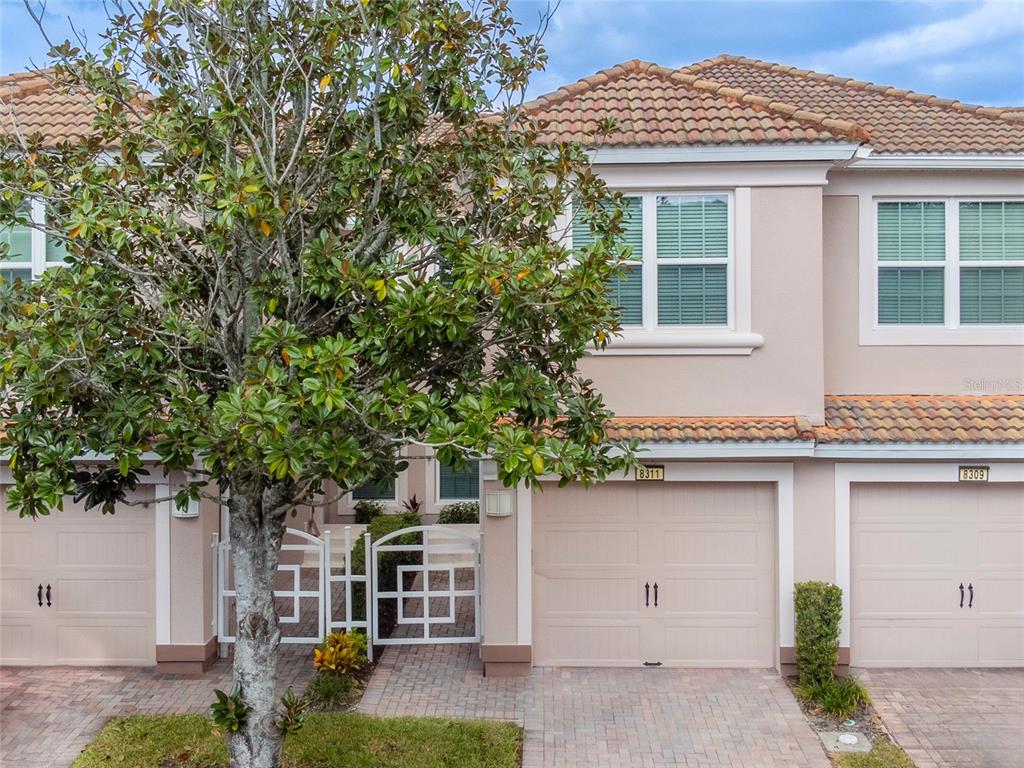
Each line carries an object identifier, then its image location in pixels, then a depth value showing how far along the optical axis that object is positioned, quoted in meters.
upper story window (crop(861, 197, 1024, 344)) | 10.87
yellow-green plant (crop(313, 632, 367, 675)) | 9.60
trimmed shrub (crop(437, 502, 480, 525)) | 17.00
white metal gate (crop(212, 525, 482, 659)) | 10.54
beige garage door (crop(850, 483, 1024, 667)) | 10.26
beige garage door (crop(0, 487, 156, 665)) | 10.52
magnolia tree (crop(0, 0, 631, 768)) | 5.92
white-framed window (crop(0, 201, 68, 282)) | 10.55
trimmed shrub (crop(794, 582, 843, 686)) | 9.44
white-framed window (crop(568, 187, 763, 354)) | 10.23
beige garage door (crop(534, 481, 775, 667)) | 10.28
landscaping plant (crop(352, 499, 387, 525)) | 17.22
